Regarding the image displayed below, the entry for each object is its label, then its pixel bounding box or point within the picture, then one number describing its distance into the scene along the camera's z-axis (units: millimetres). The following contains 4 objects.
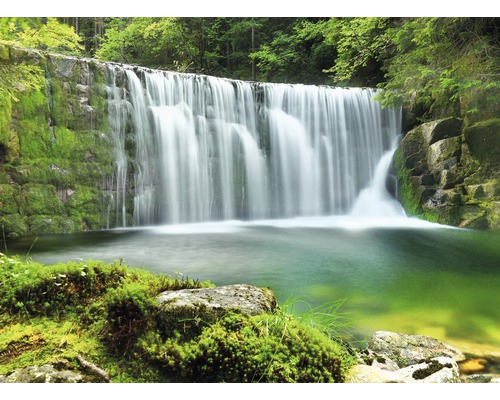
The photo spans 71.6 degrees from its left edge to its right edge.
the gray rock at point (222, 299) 1681
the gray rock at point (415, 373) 1638
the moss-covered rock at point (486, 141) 7438
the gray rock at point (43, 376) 1461
